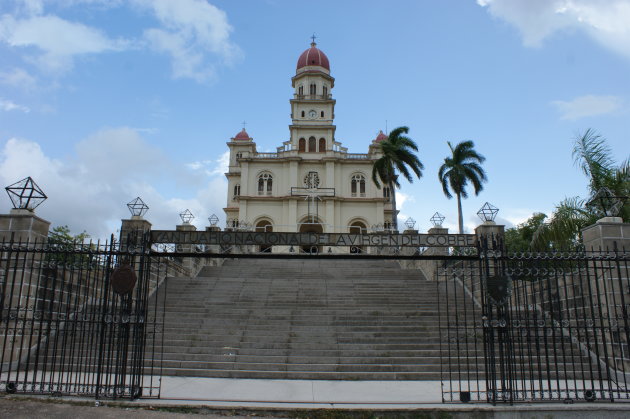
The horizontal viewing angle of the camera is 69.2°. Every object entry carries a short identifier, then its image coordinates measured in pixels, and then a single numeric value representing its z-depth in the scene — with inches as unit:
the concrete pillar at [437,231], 724.7
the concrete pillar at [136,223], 544.4
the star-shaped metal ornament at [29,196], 381.2
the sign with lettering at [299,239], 339.9
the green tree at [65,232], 1254.3
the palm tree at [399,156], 1230.3
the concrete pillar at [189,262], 739.4
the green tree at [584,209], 474.6
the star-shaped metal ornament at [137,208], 520.5
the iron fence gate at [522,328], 274.5
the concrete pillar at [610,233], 371.9
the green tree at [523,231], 1360.7
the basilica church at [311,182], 1549.0
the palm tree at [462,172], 1253.1
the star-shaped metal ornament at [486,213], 531.2
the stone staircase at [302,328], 401.1
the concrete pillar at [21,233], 387.2
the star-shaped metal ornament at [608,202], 382.0
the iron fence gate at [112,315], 274.1
